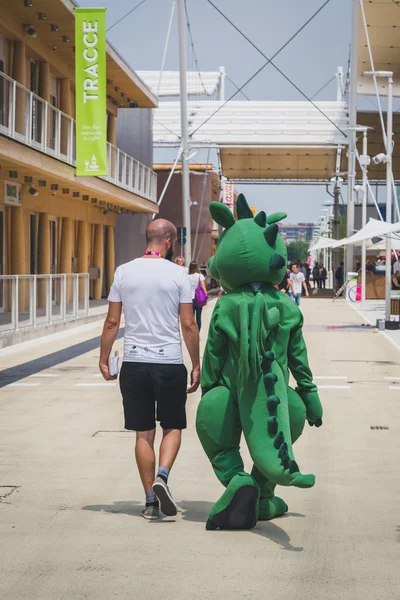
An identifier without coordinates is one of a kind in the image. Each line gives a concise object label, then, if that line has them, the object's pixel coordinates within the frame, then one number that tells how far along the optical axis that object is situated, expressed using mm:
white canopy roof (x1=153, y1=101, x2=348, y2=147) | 49750
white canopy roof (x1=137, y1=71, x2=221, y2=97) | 65125
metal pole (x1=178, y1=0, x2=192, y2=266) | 41969
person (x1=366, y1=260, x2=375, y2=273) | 48594
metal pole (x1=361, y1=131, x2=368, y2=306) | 40375
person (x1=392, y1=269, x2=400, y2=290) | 29125
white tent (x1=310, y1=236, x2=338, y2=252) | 46769
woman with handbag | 20109
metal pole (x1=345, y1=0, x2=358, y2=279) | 47812
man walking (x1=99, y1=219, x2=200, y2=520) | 6070
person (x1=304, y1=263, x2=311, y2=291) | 56719
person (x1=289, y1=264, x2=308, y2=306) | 30266
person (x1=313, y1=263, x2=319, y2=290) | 64188
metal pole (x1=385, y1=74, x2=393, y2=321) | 26422
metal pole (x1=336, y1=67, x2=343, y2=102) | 87000
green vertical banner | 27500
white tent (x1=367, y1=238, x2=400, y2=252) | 33875
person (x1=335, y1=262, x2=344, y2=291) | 53500
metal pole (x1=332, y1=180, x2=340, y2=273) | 60094
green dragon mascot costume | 5727
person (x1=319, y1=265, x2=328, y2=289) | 63991
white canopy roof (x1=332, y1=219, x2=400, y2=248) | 25094
